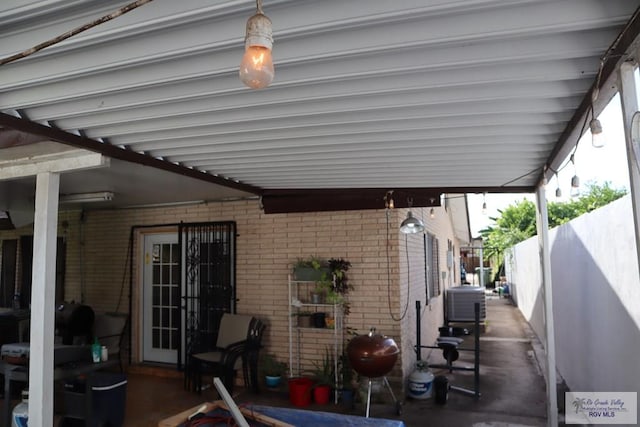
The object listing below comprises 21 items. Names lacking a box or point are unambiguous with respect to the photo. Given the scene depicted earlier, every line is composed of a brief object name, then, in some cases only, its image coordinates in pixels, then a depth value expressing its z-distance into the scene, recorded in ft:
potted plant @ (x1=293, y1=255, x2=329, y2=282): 19.04
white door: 22.84
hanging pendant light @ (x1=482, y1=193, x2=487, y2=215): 17.91
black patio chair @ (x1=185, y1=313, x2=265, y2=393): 17.98
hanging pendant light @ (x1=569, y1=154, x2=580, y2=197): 11.50
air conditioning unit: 36.63
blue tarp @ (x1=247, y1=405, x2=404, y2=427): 10.38
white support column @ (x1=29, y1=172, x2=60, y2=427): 11.60
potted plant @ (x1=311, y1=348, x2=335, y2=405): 17.72
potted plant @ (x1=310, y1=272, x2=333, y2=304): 18.94
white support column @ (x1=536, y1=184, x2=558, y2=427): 14.96
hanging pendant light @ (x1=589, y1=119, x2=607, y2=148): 7.43
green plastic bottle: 16.67
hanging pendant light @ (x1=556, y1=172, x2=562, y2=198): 13.60
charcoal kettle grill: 15.44
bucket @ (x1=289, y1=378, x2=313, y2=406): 17.49
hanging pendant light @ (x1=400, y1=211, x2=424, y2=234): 17.16
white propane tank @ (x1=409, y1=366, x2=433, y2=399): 18.01
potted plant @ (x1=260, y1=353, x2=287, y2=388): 19.30
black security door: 21.27
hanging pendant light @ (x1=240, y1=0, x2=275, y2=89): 4.18
